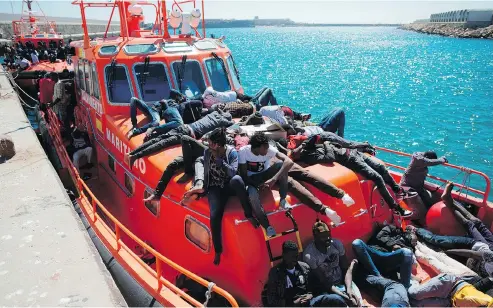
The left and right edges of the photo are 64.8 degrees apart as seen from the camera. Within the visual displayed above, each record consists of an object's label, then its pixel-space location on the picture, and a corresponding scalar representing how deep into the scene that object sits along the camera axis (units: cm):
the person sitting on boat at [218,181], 500
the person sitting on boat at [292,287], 460
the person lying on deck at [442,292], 497
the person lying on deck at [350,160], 608
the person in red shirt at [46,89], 1309
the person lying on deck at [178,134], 645
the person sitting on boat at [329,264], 487
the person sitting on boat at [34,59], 2462
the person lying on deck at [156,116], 700
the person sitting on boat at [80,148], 894
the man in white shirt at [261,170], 495
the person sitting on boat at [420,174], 744
